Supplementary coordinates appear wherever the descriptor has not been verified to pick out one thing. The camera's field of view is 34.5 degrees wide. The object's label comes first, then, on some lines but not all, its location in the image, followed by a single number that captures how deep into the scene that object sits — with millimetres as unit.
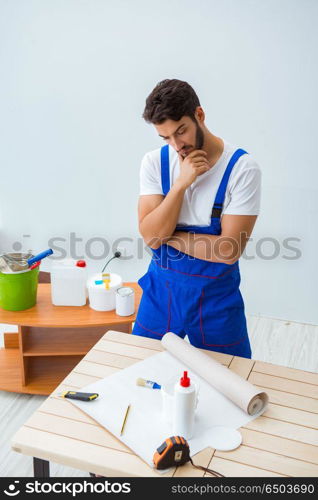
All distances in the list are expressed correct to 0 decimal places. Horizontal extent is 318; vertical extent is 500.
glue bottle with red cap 1281
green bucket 2455
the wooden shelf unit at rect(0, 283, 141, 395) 2471
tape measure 1190
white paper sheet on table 1307
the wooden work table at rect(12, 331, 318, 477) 1225
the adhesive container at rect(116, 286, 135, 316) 2484
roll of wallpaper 1409
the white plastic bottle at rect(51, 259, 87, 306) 2529
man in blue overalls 1745
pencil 1323
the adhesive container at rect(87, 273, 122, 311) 2531
